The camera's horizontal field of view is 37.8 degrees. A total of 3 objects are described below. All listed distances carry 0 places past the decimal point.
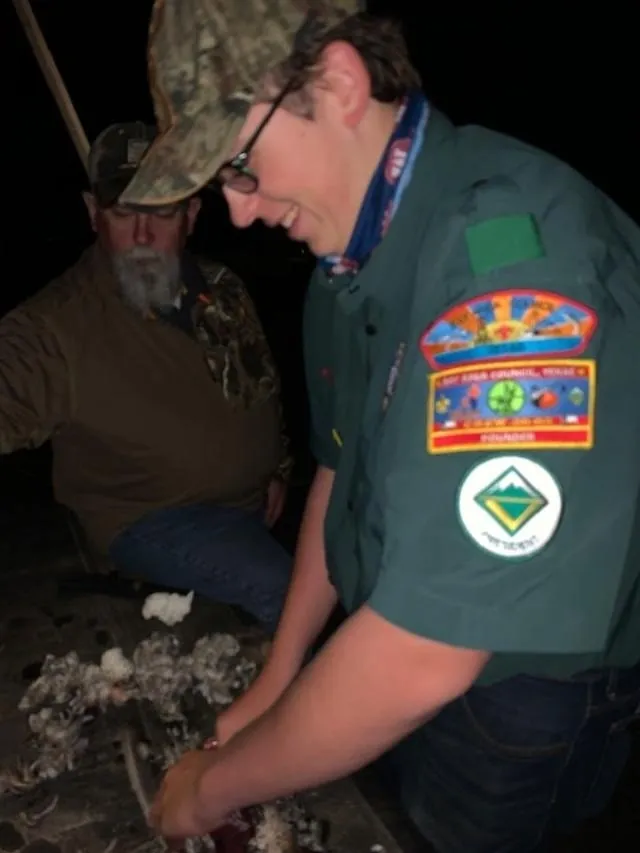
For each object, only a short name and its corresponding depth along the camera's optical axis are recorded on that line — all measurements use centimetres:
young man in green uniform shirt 80
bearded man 229
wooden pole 256
